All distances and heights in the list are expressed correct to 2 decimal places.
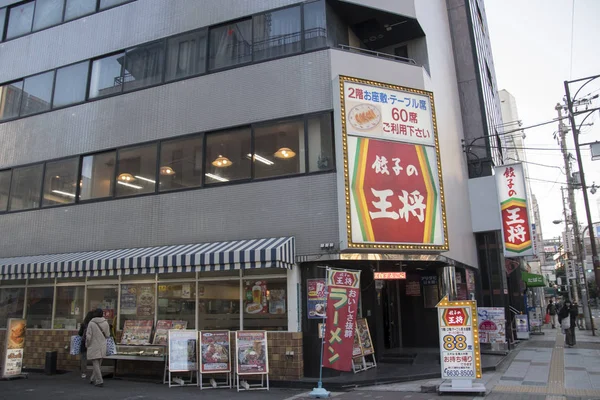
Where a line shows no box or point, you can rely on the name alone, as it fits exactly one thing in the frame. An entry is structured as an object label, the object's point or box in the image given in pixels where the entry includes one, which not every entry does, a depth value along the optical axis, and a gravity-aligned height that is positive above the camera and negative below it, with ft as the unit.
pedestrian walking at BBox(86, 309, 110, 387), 36.65 -3.07
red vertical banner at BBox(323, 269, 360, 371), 33.35 -1.45
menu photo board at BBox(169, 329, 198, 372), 35.63 -3.74
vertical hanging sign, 56.08 +10.42
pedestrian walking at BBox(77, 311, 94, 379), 39.31 -3.53
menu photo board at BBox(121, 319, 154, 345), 42.09 -2.57
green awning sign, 87.56 +3.00
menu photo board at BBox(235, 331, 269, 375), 34.32 -3.87
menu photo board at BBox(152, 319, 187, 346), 41.11 -2.17
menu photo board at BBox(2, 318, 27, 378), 40.27 -3.65
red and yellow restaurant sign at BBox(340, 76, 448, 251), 37.40 +11.07
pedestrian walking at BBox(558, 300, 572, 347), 58.49 -3.36
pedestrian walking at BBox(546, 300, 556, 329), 109.91 -4.42
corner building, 38.27 +13.55
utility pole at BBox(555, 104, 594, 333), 85.92 +17.53
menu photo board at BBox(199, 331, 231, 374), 35.14 -3.87
